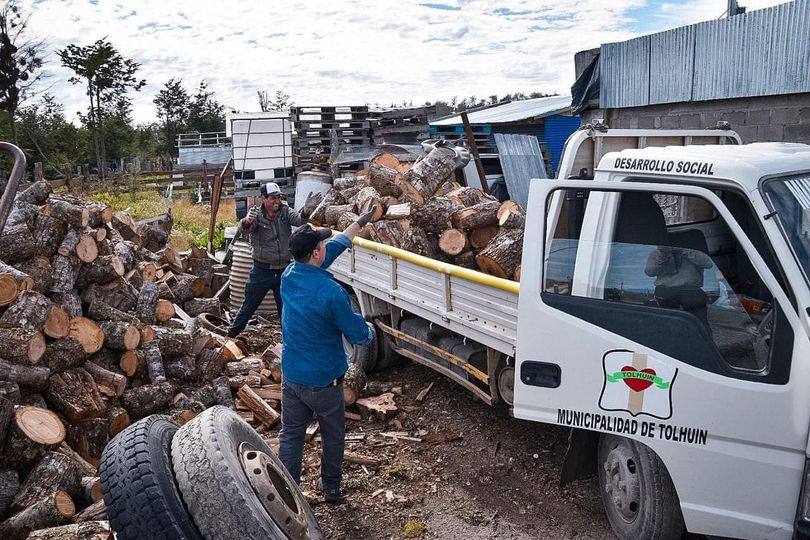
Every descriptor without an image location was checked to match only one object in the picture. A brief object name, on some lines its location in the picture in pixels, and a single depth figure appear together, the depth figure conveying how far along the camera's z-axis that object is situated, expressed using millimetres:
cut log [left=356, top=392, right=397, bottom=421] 6254
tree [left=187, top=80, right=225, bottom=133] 49656
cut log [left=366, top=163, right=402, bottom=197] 8752
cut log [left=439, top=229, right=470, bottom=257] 6781
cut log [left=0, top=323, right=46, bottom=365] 5105
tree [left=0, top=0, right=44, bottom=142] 28312
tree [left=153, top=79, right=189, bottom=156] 48950
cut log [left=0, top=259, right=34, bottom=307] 5469
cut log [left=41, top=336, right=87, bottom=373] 5465
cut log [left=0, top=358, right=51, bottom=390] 4994
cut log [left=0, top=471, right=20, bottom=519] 4406
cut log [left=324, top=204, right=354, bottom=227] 8727
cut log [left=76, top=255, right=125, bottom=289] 6949
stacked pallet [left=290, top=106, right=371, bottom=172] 18812
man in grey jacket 8117
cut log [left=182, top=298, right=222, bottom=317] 9219
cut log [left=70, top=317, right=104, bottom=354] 5871
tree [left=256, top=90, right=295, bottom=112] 46931
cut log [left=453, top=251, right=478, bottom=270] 6703
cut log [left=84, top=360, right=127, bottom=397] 5766
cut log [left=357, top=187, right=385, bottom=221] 8172
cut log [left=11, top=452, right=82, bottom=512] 4375
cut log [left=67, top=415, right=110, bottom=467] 5219
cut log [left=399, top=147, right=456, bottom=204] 8312
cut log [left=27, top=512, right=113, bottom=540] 3906
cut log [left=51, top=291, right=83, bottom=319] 6305
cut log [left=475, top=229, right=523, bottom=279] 5926
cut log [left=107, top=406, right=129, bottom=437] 5516
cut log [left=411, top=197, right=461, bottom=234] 7086
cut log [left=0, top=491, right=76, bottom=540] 4156
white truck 3127
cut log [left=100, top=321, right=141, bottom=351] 6113
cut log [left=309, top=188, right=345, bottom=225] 9139
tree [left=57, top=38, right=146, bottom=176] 34219
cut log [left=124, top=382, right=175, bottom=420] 5883
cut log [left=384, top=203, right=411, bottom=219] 7512
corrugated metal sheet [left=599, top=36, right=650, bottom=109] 9961
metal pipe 4809
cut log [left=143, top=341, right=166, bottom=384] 6230
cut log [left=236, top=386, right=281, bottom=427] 6316
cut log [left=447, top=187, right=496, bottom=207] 7832
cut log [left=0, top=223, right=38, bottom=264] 6426
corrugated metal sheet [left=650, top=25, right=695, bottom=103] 9242
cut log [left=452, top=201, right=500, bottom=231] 6820
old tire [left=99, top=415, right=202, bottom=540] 3396
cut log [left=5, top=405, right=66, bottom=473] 4633
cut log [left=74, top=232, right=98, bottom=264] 6973
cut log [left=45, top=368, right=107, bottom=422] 5258
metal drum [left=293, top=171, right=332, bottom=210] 12352
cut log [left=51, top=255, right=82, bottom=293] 6480
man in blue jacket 4523
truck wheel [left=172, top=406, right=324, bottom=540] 3457
